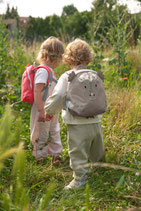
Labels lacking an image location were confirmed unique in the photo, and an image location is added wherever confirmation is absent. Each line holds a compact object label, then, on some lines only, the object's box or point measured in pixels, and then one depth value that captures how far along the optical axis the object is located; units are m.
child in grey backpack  2.30
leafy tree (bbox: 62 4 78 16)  65.81
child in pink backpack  2.66
